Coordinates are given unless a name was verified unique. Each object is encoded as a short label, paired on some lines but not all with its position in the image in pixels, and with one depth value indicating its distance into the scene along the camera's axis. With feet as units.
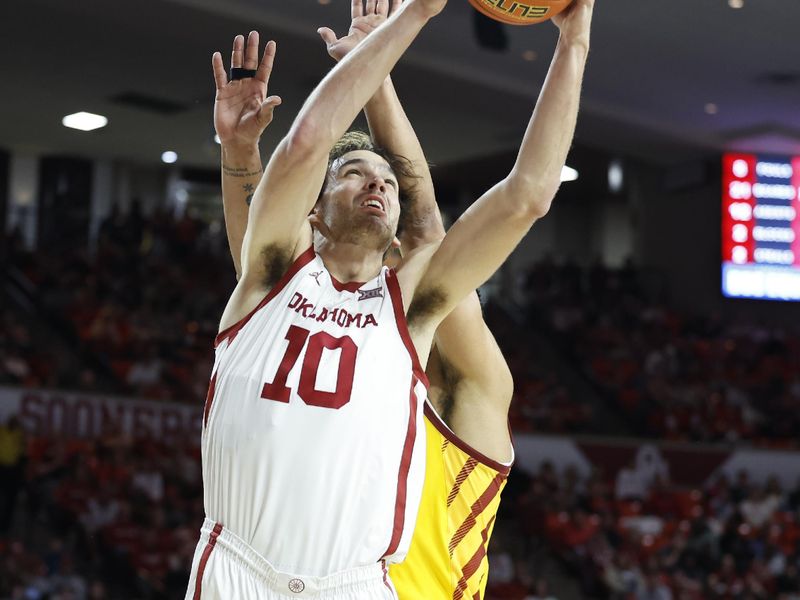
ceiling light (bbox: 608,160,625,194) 71.09
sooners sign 44.60
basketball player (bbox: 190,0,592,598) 8.71
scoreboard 56.90
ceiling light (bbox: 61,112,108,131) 64.39
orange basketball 9.03
